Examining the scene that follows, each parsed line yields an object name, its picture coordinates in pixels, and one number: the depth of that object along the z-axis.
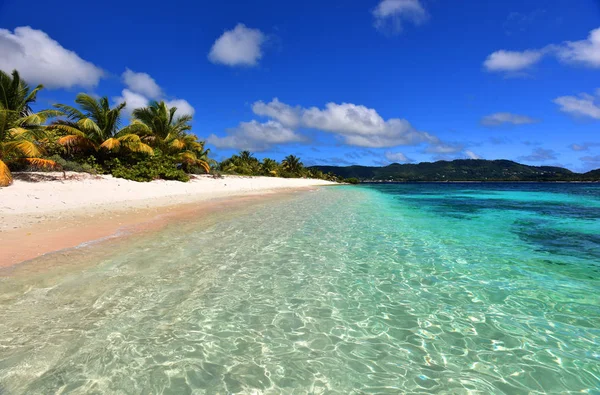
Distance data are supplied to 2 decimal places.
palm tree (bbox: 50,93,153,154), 22.78
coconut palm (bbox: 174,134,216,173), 32.16
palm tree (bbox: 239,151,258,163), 68.73
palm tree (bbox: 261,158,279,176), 73.38
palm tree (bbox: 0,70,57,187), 15.83
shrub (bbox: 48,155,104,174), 20.08
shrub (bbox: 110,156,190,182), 24.53
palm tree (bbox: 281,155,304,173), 90.25
